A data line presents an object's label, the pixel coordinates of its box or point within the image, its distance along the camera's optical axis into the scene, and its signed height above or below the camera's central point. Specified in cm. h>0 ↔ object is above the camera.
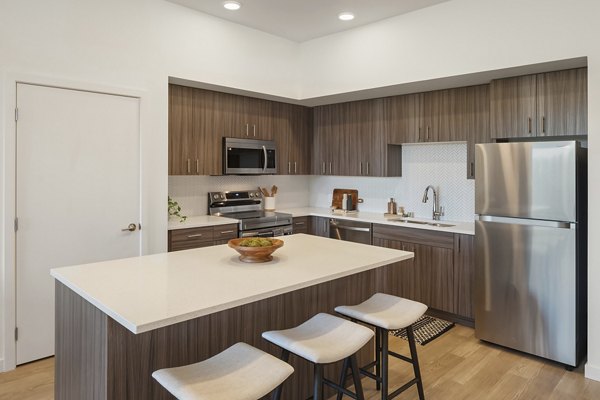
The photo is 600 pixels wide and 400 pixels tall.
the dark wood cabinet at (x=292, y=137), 504 +76
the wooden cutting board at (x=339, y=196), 533 +4
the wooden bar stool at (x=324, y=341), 178 -64
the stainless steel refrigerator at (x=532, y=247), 300 -36
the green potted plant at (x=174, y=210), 423 -11
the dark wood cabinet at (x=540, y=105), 316 +74
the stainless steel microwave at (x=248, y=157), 446 +47
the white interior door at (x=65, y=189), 303 +8
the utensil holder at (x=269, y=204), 518 -6
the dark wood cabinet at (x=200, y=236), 384 -35
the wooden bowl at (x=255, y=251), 224 -28
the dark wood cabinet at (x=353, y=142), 471 +67
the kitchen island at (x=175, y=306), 167 -48
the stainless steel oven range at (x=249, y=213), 433 -16
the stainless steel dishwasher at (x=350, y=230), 450 -34
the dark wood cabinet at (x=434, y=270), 380 -68
